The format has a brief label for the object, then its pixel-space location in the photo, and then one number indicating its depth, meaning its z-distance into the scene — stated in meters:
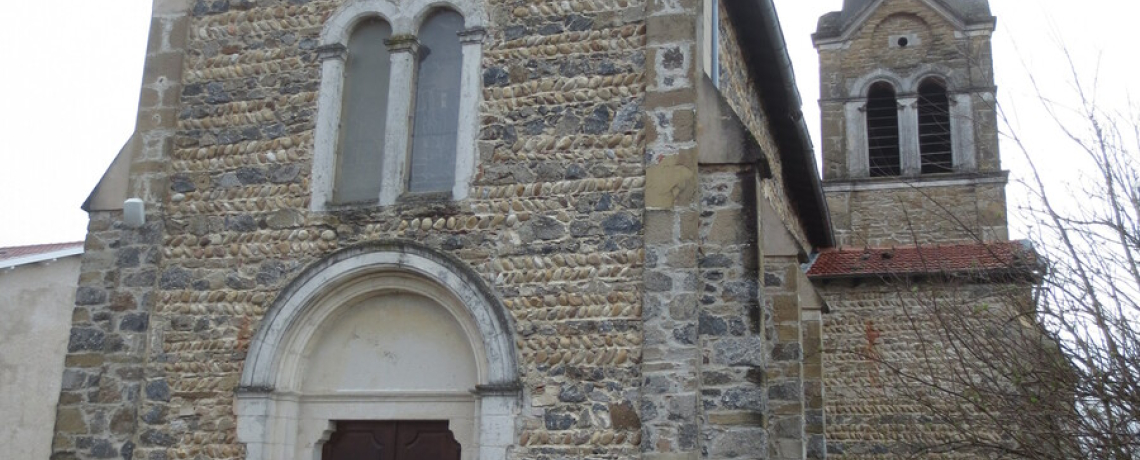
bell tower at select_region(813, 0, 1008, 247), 22.25
